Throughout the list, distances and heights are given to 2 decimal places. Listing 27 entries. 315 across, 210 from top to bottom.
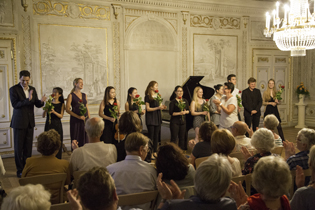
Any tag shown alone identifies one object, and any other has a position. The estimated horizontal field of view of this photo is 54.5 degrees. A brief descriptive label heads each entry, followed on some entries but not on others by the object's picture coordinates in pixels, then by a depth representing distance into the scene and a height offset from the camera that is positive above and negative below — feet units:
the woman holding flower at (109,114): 19.75 -1.80
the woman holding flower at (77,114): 19.85 -1.80
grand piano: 25.74 -0.48
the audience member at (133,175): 8.07 -2.37
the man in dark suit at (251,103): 25.31 -1.47
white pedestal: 36.24 -3.46
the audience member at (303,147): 10.01 -2.09
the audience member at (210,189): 5.90 -2.01
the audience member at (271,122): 14.64 -1.77
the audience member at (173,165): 7.89 -2.05
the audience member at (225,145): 9.84 -1.94
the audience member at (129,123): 11.98 -1.45
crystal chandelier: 17.06 +3.13
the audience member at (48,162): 9.46 -2.39
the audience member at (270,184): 6.29 -2.05
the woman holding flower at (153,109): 22.16 -1.68
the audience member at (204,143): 11.49 -2.20
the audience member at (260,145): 9.72 -1.97
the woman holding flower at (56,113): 19.35 -1.67
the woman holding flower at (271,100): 24.90 -1.22
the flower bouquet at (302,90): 36.22 -0.61
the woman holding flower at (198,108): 23.29 -1.72
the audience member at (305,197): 6.86 -2.55
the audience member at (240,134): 13.34 -2.18
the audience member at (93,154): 10.28 -2.31
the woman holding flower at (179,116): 22.91 -2.31
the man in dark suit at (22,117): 17.99 -1.79
